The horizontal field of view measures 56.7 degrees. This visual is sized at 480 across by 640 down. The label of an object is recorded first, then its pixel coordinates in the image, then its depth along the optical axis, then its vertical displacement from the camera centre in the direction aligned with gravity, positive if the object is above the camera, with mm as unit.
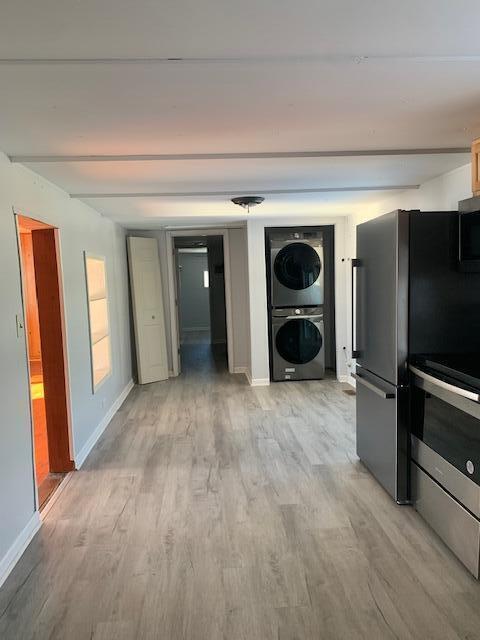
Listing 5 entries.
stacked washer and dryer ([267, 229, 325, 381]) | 5871 -358
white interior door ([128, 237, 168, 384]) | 5992 -360
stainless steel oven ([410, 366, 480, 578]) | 2051 -953
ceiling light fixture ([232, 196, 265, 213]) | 3730 +672
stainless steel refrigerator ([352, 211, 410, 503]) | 2586 -443
